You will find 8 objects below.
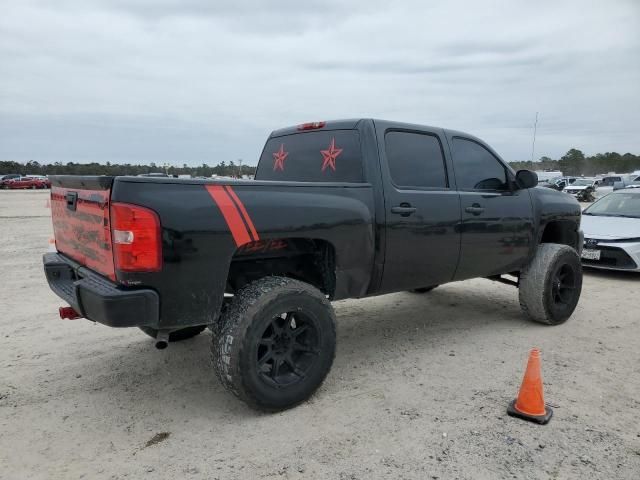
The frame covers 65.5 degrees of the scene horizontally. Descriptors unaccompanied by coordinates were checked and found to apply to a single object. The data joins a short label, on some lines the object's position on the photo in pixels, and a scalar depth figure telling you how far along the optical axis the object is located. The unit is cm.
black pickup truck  276
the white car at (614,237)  763
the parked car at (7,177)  4612
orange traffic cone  315
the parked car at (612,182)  3376
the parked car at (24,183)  4523
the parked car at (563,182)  3627
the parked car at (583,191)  3097
